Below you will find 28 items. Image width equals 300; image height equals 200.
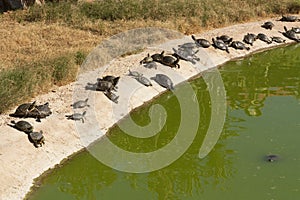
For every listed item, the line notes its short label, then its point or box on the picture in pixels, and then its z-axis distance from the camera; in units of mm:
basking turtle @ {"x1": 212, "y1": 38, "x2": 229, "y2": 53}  24625
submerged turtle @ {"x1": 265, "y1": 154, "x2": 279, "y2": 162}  13781
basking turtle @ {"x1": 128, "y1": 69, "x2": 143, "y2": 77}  19922
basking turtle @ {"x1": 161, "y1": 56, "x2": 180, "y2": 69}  21695
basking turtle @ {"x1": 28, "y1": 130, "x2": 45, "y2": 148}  14414
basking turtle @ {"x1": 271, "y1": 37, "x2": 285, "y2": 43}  27225
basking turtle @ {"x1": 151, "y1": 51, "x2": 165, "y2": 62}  21859
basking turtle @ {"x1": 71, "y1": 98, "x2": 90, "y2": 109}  16703
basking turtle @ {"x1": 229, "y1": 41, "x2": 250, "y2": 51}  25367
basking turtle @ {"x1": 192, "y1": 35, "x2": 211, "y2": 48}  24203
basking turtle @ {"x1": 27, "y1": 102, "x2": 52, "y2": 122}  15578
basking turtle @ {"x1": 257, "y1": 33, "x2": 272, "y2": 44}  26828
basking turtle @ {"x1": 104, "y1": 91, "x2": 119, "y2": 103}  17859
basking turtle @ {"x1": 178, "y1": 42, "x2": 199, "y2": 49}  23619
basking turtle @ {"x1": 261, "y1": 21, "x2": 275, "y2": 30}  28031
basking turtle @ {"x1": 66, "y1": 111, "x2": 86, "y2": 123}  16109
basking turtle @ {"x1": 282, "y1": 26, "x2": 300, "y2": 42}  27688
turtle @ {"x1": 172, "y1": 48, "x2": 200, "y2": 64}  22719
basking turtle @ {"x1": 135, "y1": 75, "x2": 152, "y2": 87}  19594
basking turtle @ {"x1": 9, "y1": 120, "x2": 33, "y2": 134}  14750
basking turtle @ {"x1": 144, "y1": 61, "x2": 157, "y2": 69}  21094
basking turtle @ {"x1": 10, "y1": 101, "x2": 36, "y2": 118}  15602
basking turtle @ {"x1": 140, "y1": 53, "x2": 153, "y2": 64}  21514
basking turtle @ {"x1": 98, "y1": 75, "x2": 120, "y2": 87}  18580
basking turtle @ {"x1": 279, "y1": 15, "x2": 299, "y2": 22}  29391
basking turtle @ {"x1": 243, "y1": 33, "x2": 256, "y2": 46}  26156
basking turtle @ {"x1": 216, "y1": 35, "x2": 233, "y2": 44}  25297
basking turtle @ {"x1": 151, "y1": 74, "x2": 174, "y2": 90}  20153
